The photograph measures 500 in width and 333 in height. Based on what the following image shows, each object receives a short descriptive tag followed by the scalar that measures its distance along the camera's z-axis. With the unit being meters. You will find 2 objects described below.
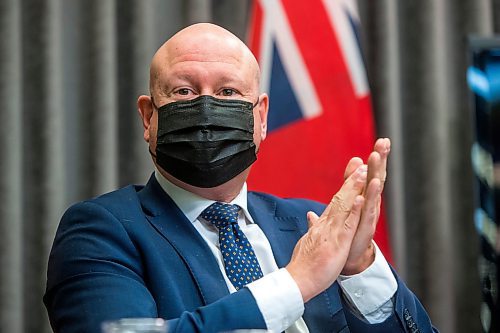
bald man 3.56
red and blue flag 4.40
